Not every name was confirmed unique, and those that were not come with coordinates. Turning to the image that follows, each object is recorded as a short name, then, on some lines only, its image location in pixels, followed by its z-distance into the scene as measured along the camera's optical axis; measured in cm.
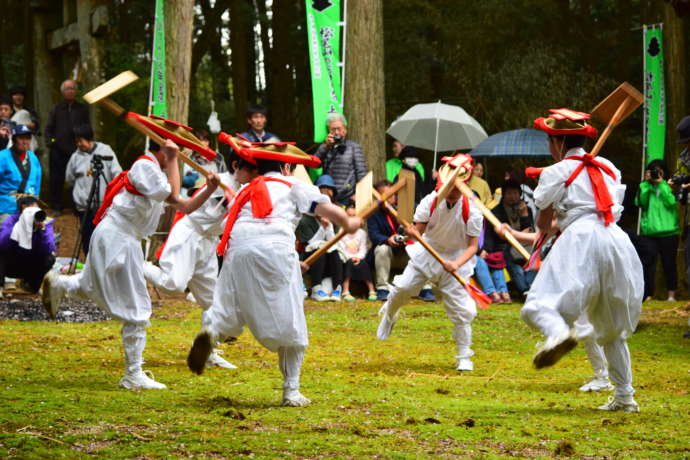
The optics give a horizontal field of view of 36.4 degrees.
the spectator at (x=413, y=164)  1609
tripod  1407
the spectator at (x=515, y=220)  1564
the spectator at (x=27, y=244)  1331
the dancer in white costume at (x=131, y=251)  795
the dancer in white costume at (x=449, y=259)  975
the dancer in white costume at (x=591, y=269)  693
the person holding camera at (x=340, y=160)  1528
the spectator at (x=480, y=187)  1610
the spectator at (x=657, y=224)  1577
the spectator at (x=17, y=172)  1366
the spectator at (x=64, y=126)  1725
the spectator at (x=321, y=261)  1513
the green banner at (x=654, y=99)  1673
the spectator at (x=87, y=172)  1420
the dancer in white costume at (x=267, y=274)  719
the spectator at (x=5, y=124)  1512
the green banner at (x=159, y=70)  1529
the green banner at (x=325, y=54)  1617
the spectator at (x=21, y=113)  1716
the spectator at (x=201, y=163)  1469
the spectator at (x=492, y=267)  1554
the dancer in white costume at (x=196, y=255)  930
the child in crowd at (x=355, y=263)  1548
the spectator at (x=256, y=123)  1360
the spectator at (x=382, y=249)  1562
